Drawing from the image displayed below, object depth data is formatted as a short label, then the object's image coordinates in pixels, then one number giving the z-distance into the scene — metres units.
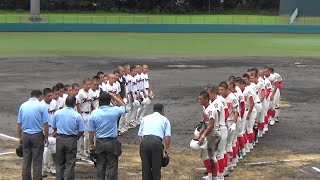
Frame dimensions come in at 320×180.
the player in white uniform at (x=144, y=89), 18.12
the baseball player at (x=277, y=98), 18.88
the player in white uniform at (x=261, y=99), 16.16
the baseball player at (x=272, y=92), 18.31
